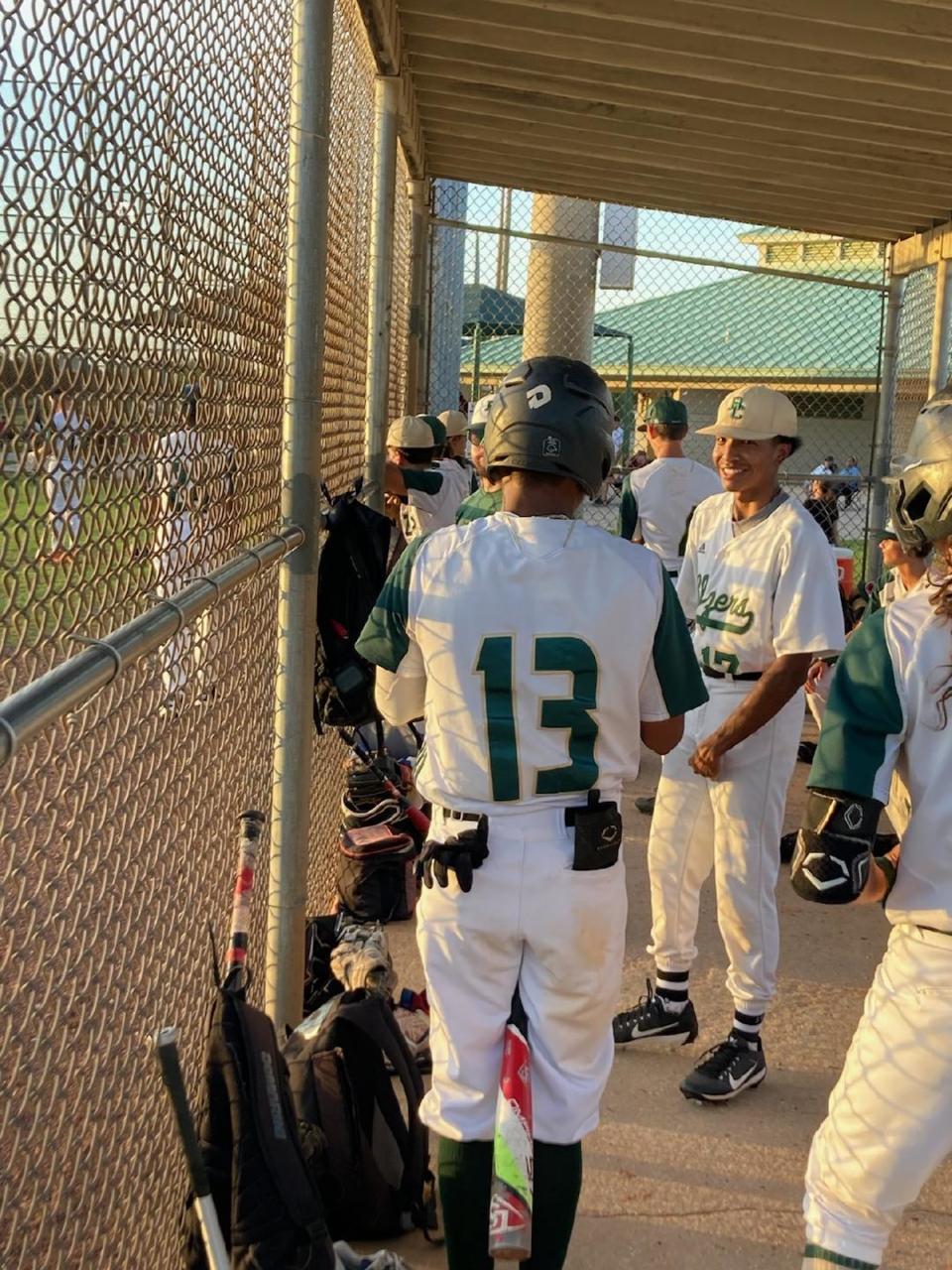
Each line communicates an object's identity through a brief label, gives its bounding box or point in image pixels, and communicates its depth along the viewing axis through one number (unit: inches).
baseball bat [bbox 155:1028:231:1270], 80.3
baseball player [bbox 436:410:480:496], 364.5
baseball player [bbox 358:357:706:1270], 110.7
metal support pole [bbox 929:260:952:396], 363.9
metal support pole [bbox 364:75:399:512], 222.8
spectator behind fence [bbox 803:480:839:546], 490.9
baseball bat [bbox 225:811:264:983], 101.2
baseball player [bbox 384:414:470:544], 272.7
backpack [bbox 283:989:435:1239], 127.0
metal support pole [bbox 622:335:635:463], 699.4
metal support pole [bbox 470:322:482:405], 434.1
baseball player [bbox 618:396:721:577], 307.6
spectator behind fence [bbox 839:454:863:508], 386.3
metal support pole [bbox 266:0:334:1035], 131.6
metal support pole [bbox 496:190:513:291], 560.9
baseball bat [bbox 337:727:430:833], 225.1
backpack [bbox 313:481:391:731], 161.2
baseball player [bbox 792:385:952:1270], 93.7
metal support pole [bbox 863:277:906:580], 396.2
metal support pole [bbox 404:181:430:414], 352.2
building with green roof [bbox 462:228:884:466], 1135.0
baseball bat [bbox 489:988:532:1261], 93.0
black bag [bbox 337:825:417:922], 208.1
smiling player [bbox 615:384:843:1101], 165.6
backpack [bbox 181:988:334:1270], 95.5
